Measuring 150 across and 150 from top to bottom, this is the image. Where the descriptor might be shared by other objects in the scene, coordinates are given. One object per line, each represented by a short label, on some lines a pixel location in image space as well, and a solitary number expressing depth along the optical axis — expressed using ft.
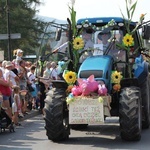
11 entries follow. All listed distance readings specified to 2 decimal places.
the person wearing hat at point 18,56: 46.47
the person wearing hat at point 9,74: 41.63
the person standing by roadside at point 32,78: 49.75
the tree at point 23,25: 128.47
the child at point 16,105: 38.64
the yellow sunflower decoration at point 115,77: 31.14
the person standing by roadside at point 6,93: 36.08
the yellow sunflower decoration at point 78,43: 33.12
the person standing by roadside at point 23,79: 45.70
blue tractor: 28.96
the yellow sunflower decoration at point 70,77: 31.19
